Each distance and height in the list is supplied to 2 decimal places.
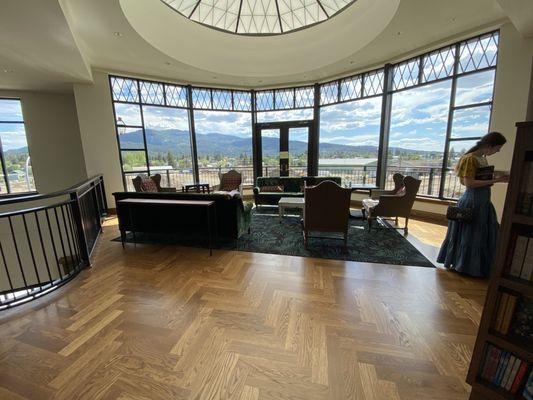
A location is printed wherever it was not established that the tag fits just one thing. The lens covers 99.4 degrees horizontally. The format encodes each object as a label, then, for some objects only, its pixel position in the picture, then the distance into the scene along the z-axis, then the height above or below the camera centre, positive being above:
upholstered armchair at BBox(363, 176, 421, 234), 3.90 -0.88
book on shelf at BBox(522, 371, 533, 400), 1.06 -1.11
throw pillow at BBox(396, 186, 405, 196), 4.13 -0.72
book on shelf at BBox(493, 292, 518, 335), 1.10 -0.79
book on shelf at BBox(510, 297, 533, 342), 1.08 -0.82
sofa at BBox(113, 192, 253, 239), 3.42 -0.94
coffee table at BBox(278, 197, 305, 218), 4.56 -0.97
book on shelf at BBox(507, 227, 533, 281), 1.05 -0.49
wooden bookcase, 1.04 -0.63
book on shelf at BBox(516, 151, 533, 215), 1.03 -0.18
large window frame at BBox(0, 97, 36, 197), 5.60 +0.05
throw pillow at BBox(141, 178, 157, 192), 4.99 -0.62
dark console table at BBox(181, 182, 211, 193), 6.02 -0.83
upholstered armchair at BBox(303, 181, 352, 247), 3.17 -0.78
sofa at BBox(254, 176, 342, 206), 5.70 -0.82
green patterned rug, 3.12 -1.39
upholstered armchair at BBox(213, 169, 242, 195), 6.09 -0.66
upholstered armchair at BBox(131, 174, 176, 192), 4.85 -0.58
